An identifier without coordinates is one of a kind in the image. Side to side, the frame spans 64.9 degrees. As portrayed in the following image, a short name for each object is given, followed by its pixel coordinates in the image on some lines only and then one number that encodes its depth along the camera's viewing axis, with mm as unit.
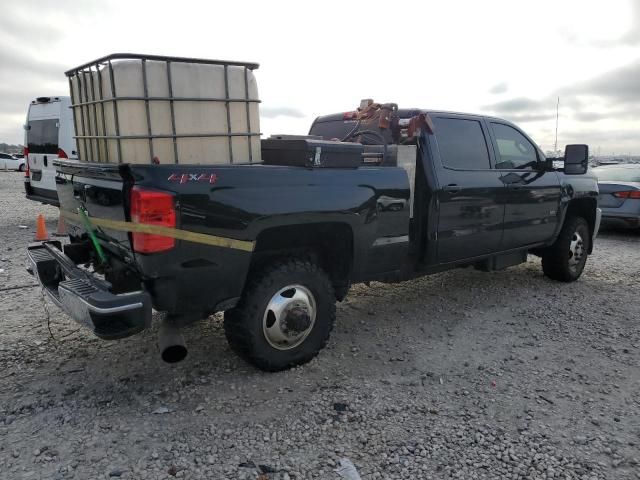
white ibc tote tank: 2980
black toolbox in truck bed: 3365
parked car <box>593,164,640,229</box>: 9247
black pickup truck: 2783
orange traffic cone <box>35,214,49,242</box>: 4711
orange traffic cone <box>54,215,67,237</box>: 4366
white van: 8836
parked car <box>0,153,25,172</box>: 33156
